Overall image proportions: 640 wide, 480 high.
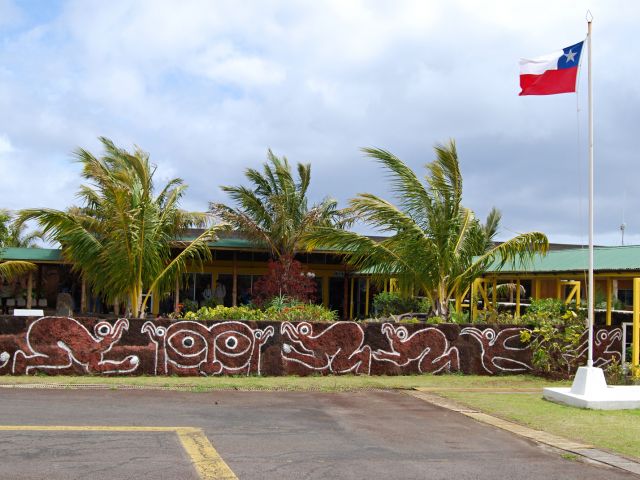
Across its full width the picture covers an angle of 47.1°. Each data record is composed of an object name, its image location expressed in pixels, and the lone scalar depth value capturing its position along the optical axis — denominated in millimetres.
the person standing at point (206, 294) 26125
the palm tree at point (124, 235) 14805
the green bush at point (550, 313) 15008
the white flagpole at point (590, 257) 11516
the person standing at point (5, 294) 25344
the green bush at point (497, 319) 15828
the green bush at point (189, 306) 24652
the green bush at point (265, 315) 14727
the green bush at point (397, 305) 23141
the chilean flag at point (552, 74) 11859
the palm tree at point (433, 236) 15477
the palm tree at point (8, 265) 22328
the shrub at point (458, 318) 17328
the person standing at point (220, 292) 26114
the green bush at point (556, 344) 14648
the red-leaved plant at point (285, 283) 22984
